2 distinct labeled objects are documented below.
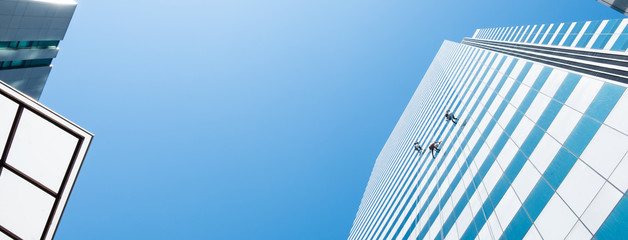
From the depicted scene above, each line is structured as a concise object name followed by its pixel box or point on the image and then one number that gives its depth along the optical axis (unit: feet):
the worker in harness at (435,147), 111.24
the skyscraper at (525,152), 40.86
